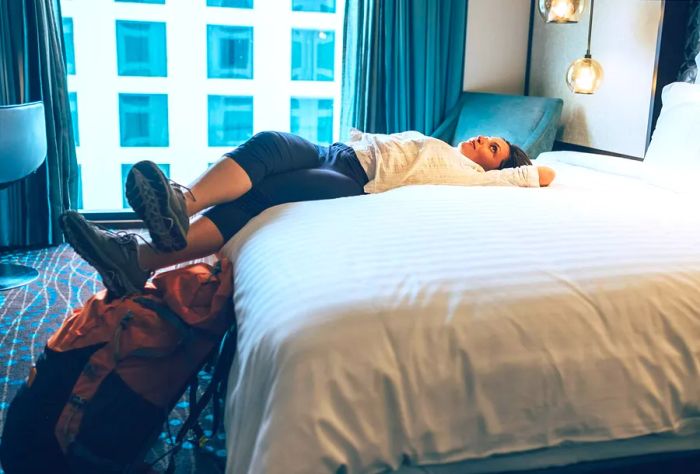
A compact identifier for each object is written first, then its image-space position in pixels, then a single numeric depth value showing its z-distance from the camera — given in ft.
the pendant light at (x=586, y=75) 10.65
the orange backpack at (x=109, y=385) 4.85
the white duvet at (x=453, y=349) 3.66
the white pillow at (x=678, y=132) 7.89
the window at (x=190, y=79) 14.78
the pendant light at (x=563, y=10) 10.55
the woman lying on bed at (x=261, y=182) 5.71
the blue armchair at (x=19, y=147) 9.36
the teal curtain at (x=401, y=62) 13.06
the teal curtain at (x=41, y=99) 11.23
